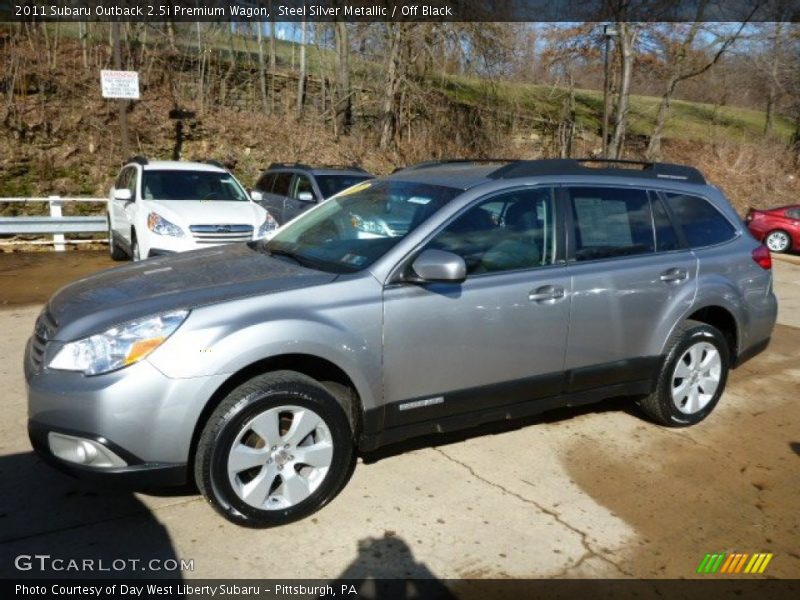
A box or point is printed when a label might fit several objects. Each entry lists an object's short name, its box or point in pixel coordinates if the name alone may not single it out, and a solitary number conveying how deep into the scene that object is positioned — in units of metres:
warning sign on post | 12.32
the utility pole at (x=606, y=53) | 18.34
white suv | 8.05
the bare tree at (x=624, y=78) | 24.52
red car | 16.44
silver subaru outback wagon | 2.85
